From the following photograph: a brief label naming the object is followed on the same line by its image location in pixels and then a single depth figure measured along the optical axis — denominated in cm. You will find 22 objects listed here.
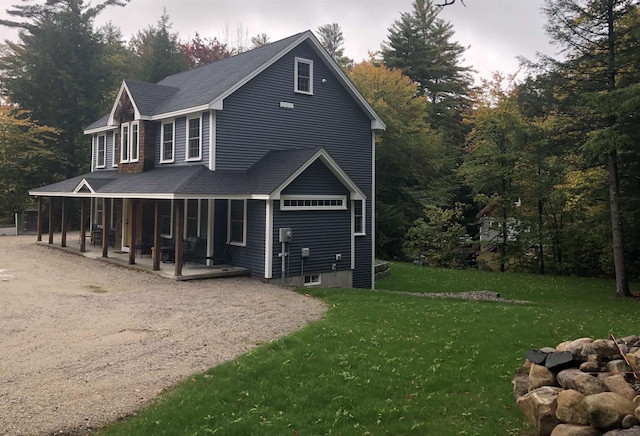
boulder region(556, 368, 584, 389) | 534
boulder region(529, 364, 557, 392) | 566
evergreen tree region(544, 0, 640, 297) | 1805
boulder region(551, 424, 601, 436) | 467
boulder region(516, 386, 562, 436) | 512
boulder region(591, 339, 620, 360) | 582
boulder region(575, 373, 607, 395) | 508
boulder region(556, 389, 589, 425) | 483
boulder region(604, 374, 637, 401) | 490
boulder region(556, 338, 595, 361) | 582
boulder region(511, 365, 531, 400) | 607
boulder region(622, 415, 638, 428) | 455
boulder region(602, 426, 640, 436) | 442
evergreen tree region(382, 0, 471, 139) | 4216
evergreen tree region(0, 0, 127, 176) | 3606
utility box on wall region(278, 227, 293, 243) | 1583
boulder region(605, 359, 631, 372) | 546
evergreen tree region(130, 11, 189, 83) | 4125
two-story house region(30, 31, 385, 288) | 1622
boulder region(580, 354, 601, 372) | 548
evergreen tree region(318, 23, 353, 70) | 5738
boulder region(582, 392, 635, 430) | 459
